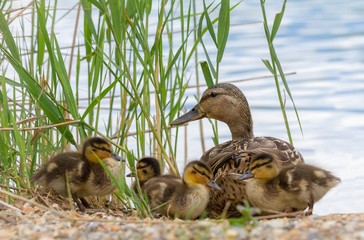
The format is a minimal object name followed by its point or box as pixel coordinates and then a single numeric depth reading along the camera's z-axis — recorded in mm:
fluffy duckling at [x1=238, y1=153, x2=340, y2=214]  11016
